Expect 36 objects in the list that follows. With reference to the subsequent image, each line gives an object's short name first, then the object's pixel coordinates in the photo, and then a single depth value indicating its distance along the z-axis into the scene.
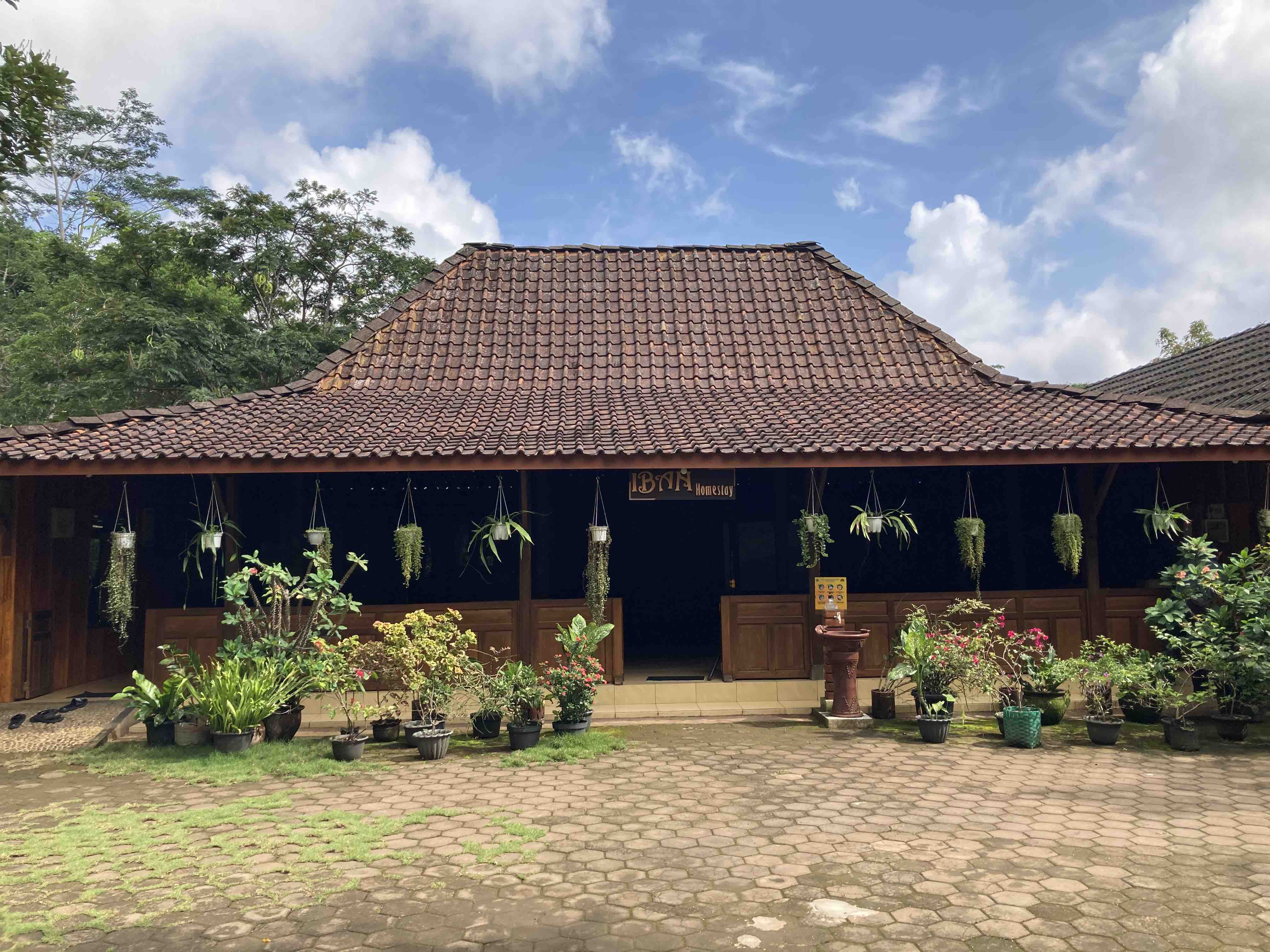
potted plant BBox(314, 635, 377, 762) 7.50
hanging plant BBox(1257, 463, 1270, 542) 9.16
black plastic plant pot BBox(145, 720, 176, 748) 7.92
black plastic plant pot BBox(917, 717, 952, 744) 7.89
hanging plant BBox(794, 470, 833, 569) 9.23
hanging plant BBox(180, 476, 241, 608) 9.01
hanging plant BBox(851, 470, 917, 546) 9.49
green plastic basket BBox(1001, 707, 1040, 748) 7.66
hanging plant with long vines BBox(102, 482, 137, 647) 8.72
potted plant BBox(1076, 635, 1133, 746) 7.72
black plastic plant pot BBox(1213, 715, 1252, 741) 7.70
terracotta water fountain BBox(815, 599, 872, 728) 8.61
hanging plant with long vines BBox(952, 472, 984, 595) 9.33
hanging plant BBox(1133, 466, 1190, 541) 9.16
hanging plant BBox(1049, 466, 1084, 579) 9.12
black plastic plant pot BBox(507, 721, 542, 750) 7.75
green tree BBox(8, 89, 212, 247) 29.78
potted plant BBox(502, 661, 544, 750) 7.78
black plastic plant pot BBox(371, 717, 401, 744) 8.22
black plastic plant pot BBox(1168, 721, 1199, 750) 7.41
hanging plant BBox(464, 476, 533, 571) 9.21
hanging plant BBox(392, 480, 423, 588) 9.03
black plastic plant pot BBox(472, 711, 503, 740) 8.20
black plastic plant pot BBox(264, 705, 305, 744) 8.08
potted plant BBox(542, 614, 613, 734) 8.08
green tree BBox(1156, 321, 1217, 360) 27.14
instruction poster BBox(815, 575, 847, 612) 9.27
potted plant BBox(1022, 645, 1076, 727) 8.39
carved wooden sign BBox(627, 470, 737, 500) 9.37
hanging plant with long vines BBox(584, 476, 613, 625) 9.12
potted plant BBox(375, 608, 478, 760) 7.97
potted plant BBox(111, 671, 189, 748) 7.89
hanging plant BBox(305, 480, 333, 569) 9.10
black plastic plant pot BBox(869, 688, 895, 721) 8.95
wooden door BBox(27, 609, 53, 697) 9.52
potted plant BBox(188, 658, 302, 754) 7.57
